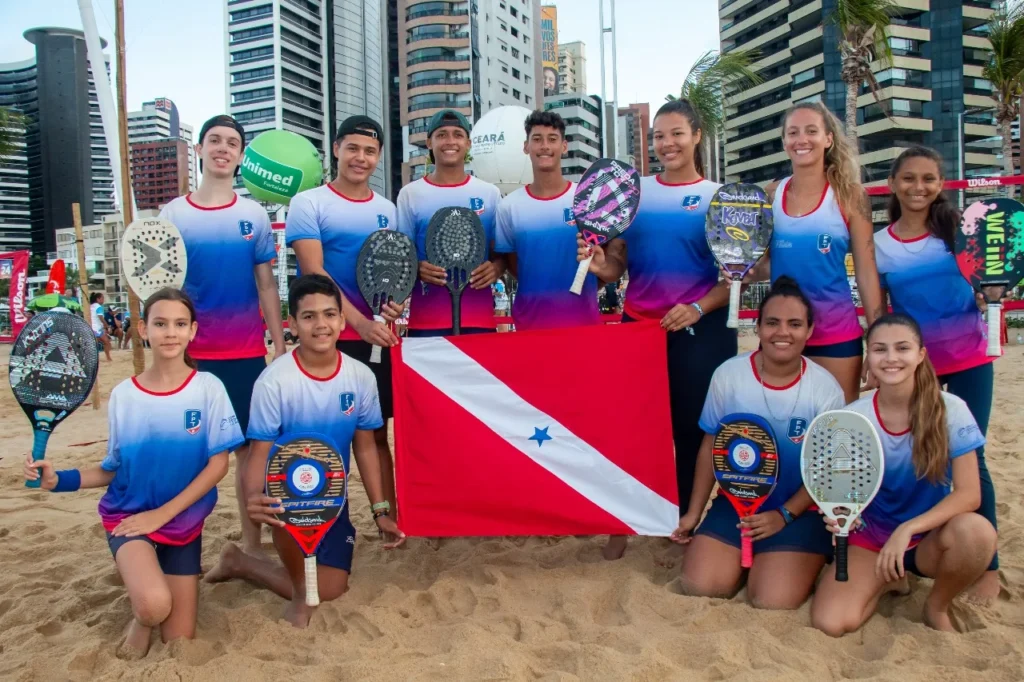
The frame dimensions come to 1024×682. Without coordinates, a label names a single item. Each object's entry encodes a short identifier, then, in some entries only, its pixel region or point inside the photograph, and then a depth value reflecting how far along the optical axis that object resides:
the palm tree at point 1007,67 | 19.80
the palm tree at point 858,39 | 17.23
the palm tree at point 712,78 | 19.16
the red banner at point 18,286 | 13.31
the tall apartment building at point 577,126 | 82.06
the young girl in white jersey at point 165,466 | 2.98
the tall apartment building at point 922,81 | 48.34
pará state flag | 3.66
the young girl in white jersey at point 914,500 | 2.79
